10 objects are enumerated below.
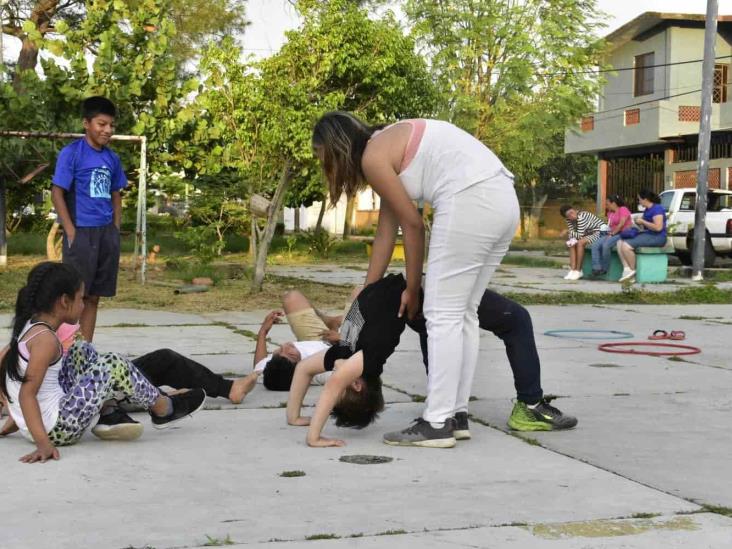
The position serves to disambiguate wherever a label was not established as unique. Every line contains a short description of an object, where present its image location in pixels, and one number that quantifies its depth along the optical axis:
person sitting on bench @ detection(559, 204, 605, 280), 18.22
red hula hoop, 8.49
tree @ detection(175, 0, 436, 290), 15.52
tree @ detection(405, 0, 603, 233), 28.61
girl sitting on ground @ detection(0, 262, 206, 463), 4.73
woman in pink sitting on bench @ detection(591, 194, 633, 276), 17.98
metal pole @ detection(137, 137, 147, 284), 15.41
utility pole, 19.14
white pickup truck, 22.86
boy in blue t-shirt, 7.43
